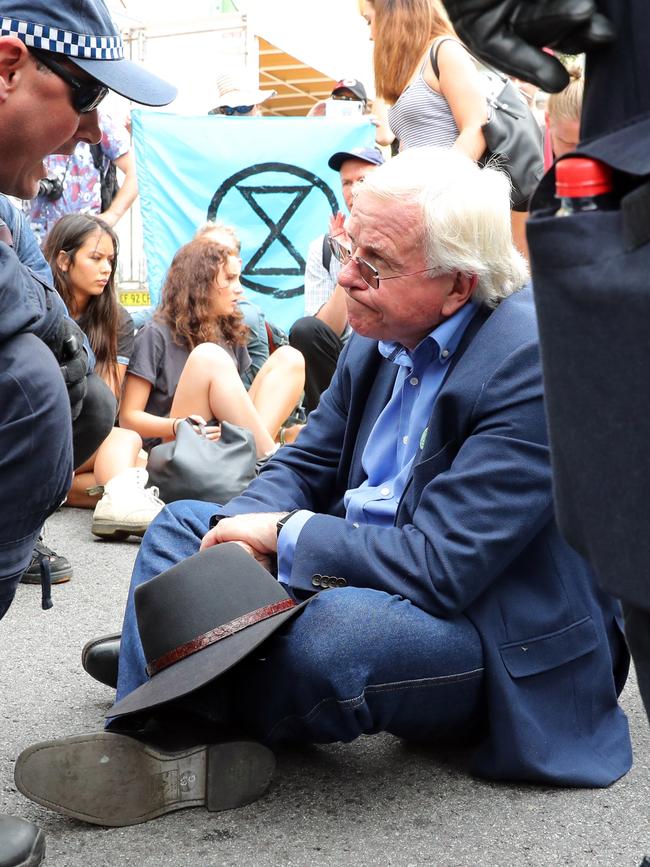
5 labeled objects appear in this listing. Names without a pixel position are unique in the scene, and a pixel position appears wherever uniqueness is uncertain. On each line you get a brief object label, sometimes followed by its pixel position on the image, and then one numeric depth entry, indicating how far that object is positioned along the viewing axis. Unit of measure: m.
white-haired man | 2.08
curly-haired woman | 4.90
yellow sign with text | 7.86
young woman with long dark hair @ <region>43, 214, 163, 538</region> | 4.82
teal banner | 7.00
